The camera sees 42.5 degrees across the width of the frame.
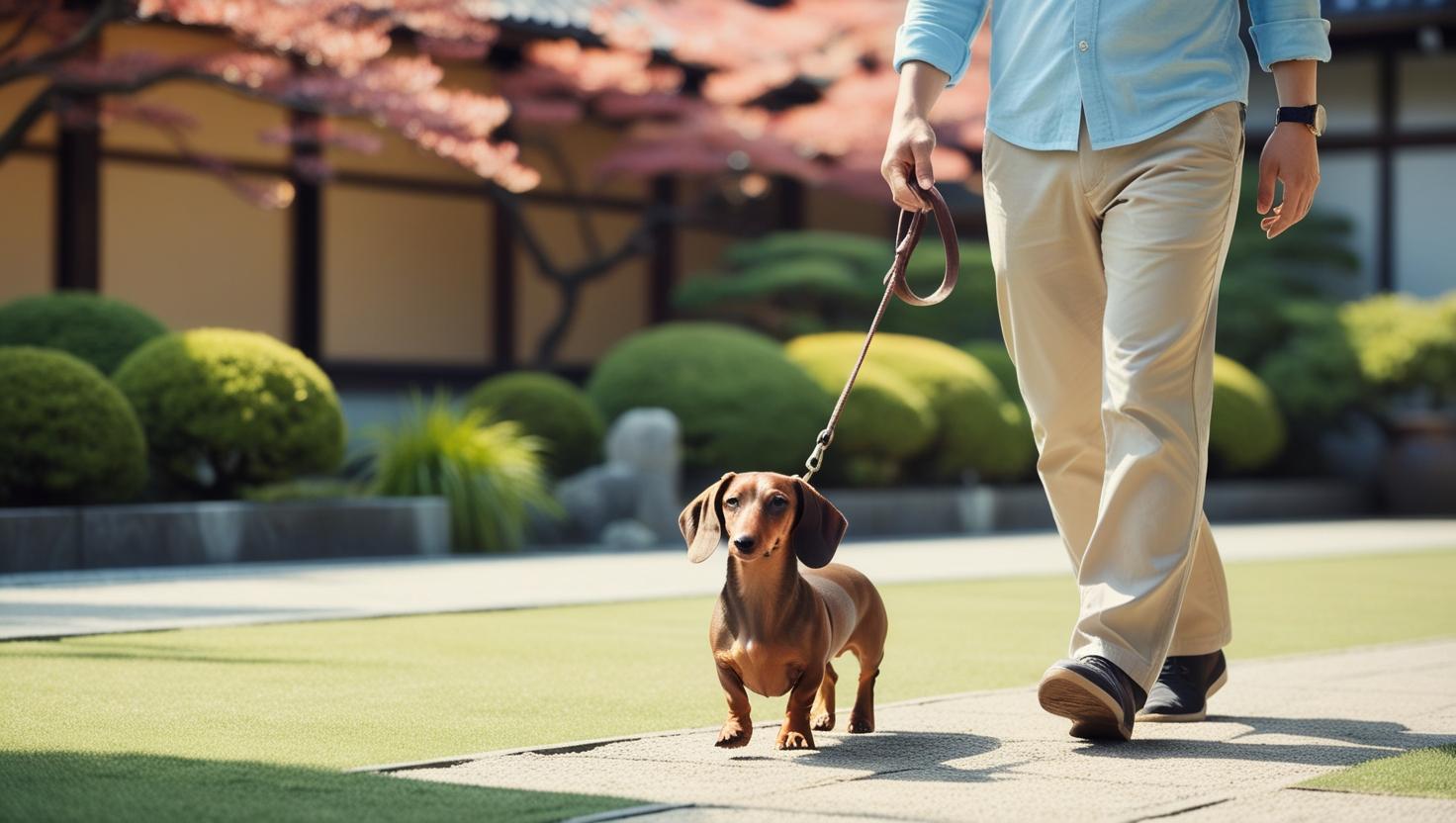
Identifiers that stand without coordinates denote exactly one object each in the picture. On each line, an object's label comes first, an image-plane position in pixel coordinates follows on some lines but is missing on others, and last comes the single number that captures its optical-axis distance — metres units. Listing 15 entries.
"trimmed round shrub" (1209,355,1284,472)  17.67
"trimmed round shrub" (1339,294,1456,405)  18.56
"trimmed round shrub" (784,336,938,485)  13.91
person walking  4.00
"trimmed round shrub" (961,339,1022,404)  16.86
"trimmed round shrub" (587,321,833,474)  13.36
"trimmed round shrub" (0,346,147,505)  9.13
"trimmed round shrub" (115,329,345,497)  10.07
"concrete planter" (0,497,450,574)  8.91
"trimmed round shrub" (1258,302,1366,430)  18.88
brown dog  3.77
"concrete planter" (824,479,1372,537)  14.08
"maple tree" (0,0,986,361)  11.79
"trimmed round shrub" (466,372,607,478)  13.07
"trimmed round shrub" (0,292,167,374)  10.95
